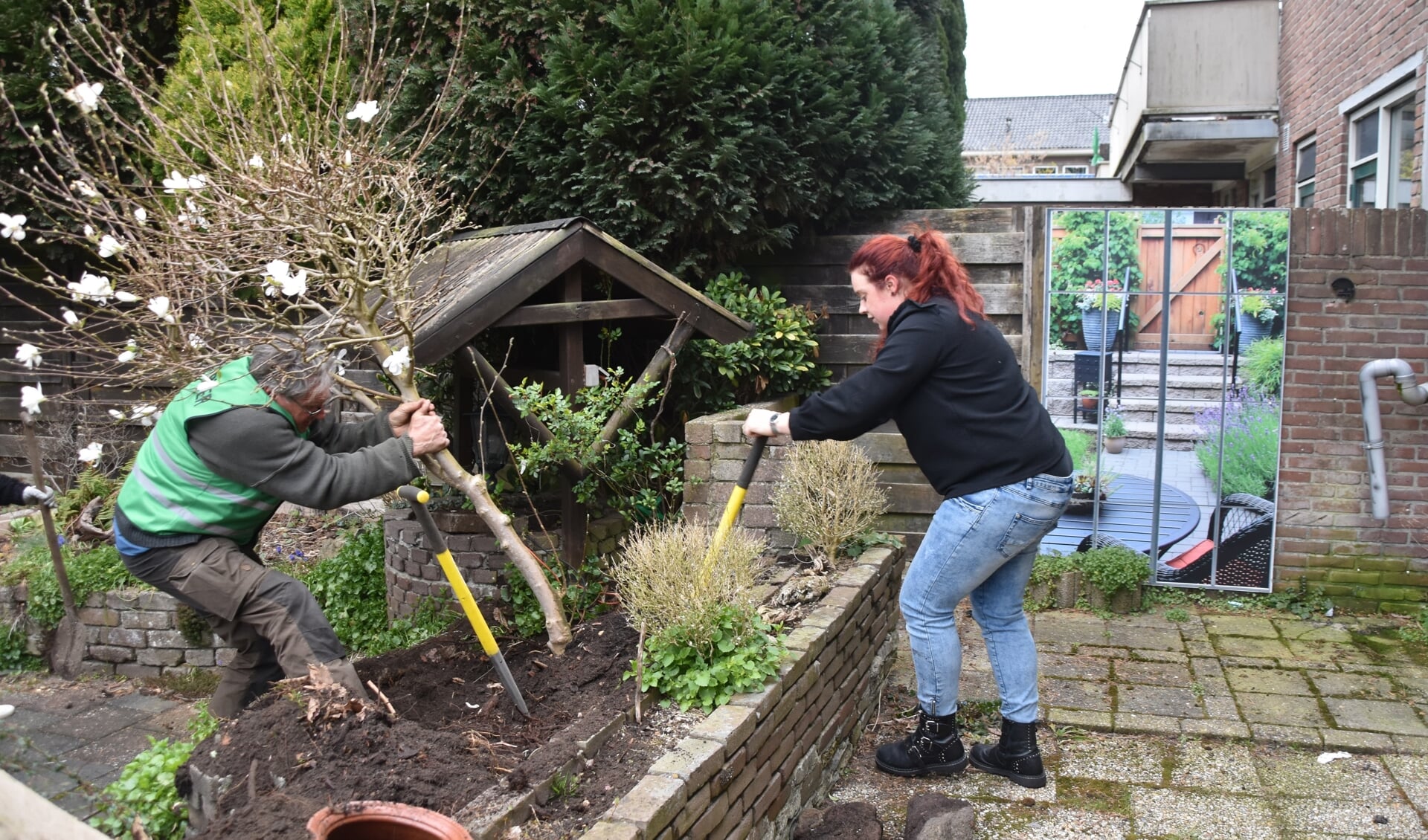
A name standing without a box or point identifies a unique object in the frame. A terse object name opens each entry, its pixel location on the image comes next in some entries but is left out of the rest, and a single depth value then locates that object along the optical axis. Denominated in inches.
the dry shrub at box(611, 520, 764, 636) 135.7
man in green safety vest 139.6
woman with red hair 143.9
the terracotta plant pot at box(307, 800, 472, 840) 96.0
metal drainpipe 224.4
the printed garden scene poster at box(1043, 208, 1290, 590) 233.3
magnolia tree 136.6
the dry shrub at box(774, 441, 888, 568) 191.6
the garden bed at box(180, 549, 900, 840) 108.0
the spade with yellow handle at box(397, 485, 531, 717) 145.8
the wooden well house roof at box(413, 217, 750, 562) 166.2
